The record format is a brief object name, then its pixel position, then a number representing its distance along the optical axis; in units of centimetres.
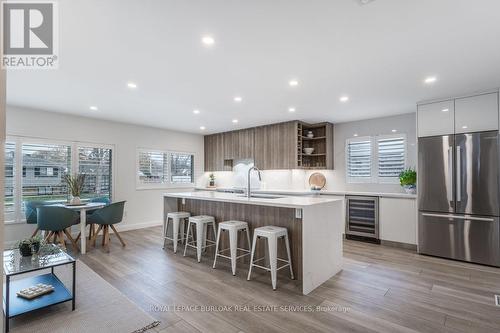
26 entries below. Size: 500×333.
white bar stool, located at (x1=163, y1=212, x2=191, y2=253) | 432
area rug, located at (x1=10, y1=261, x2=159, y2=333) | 225
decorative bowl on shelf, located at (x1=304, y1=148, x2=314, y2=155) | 622
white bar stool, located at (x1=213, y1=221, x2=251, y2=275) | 337
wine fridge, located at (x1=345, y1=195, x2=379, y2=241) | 505
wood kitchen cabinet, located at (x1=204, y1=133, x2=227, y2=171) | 754
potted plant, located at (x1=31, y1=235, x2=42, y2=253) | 279
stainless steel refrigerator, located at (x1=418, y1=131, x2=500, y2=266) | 378
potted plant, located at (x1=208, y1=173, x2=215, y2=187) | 784
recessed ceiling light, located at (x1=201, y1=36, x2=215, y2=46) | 240
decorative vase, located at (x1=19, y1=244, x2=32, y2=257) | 273
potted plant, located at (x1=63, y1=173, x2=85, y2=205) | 464
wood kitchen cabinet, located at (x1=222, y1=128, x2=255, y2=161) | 682
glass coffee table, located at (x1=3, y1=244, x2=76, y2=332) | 228
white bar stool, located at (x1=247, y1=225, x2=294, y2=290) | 295
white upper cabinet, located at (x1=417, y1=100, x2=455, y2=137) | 413
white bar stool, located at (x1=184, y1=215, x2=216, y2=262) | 388
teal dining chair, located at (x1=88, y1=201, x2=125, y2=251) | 458
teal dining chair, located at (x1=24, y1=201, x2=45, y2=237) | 462
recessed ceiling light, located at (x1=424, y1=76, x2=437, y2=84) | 332
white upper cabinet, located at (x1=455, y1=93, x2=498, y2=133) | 380
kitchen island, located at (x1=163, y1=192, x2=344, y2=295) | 295
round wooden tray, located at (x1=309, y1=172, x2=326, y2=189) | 635
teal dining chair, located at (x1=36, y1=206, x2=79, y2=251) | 404
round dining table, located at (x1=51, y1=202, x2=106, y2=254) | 431
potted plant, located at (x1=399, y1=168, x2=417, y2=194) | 479
